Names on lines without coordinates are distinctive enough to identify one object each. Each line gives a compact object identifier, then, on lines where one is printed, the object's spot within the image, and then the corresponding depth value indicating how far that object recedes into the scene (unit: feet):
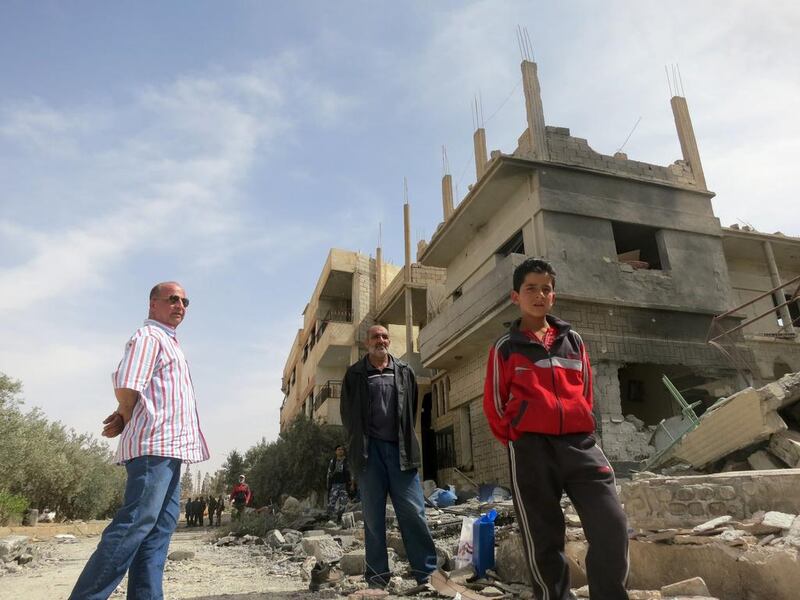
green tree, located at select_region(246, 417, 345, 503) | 64.18
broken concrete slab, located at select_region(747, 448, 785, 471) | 20.46
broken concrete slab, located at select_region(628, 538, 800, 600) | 8.55
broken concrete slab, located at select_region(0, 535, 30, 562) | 23.27
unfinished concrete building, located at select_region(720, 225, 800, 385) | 49.49
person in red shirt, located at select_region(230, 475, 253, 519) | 58.49
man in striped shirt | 7.57
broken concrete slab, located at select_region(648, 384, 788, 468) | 21.02
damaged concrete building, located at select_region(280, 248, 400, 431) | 78.74
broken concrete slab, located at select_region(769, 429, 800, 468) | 19.88
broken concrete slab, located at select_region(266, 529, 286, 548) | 27.65
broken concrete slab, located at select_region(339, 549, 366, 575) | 15.20
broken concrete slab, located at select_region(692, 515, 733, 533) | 10.52
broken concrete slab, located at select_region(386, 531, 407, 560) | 18.00
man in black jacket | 12.74
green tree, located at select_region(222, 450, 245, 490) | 99.57
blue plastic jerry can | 13.39
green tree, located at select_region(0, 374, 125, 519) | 45.93
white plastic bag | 13.83
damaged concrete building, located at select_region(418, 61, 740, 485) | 41.73
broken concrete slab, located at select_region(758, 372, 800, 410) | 21.27
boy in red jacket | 7.30
